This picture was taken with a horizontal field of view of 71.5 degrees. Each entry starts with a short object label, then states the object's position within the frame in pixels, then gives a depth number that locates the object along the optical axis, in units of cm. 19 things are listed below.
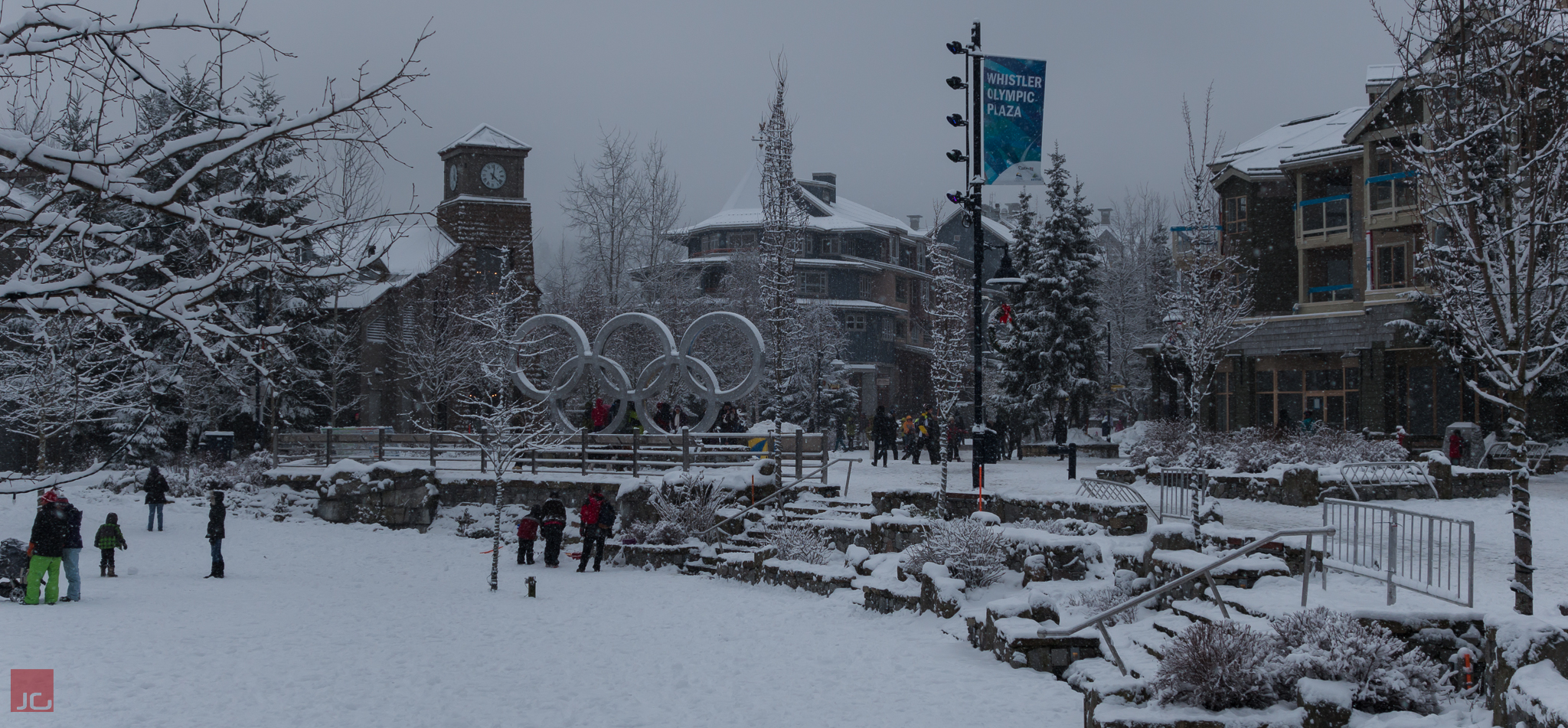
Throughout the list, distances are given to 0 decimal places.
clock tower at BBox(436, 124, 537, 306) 4719
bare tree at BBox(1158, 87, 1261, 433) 2495
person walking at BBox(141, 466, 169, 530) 2302
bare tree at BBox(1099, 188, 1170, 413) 5762
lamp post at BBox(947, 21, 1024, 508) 1705
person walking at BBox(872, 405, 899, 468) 2911
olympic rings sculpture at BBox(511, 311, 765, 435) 2456
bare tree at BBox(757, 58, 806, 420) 3559
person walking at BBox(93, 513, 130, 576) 1706
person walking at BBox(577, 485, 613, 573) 1900
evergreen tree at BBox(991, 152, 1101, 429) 3800
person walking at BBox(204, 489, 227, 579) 1775
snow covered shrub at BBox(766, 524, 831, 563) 1692
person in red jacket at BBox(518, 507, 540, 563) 1984
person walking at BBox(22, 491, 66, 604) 1403
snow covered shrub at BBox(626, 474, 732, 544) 1956
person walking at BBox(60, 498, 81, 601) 1448
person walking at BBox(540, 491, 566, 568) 1973
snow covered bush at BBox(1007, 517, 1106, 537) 1346
